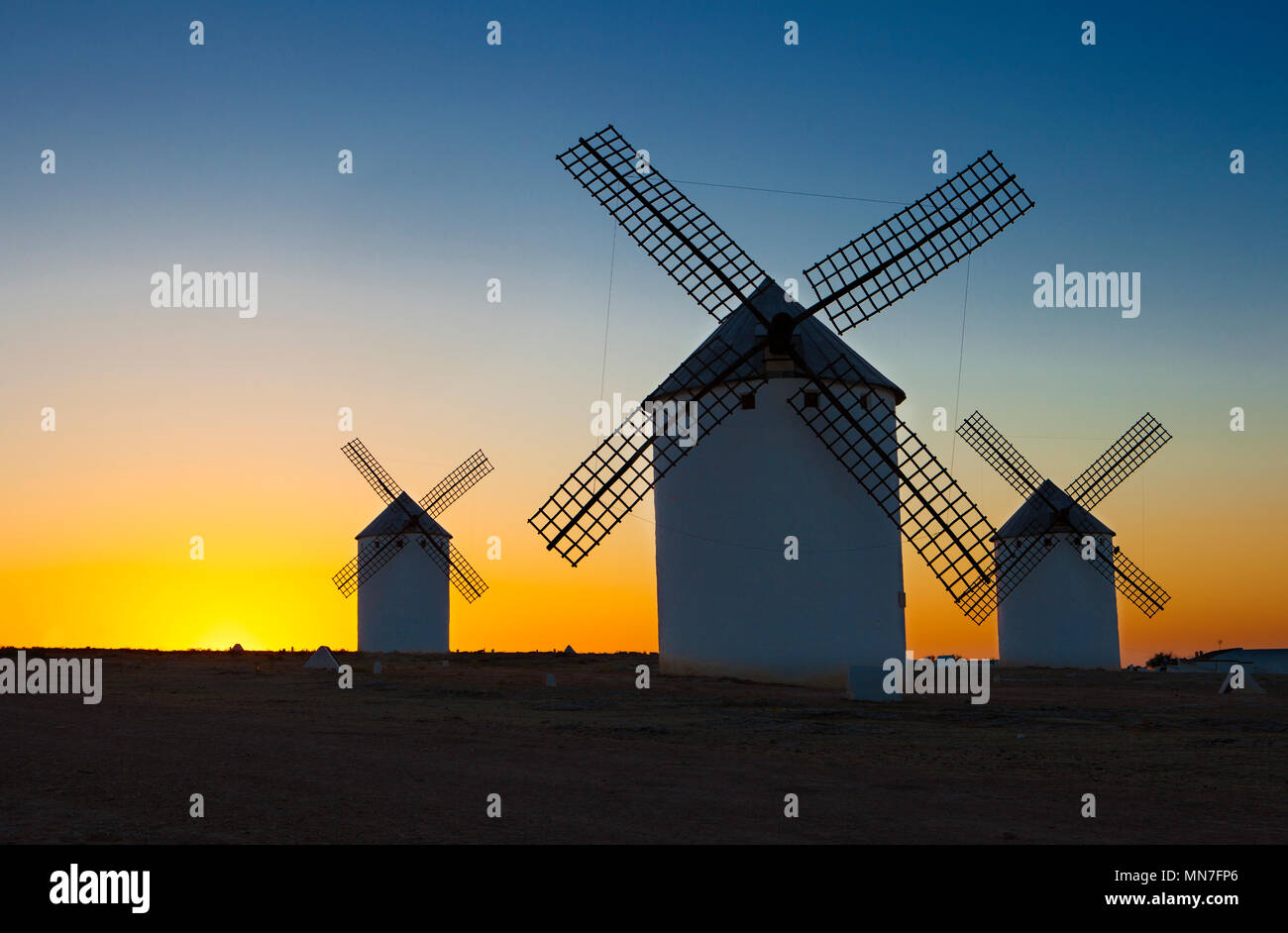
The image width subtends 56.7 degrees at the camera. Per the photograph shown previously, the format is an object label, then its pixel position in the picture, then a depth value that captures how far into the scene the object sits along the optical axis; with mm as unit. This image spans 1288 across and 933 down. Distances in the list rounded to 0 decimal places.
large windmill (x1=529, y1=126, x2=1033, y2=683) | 24875
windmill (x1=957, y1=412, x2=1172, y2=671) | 42969
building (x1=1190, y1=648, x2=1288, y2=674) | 56562
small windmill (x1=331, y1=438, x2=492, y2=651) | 50500
